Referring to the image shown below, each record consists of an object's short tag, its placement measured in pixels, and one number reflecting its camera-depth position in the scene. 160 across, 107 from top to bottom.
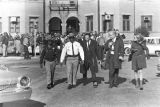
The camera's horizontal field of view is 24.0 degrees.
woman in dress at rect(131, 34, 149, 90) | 12.28
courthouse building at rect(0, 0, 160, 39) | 43.44
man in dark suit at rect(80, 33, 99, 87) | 13.19
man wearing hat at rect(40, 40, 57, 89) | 12.84
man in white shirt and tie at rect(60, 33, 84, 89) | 12.50
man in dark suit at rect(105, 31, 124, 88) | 12.59
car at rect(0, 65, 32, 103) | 7.86
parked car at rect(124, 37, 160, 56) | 31.19
